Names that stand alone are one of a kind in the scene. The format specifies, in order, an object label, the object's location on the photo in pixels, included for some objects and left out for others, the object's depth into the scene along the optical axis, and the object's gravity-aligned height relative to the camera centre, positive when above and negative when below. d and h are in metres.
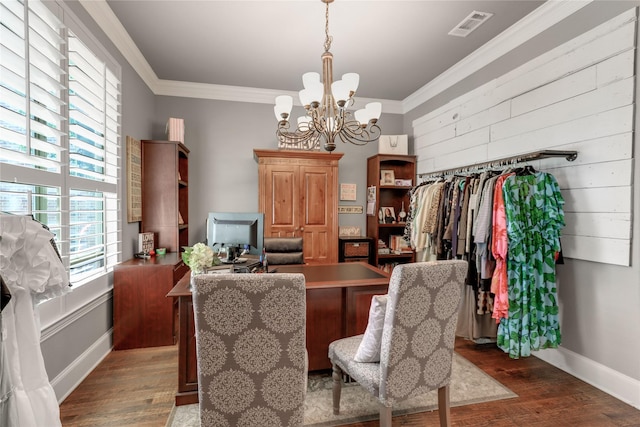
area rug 1.85 -1.24
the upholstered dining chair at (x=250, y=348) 1.19 -0.55
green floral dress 2.28 -0.42
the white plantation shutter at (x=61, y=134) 1.59 +0.51
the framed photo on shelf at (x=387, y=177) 4.34 +0.51
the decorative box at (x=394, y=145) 4.26 +0.95
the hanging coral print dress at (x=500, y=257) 2.32 -0.33
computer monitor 2.50 -0.14
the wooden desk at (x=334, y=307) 2.14 -0.67
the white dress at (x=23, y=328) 0.95 -0.37
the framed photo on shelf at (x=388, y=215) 4.37 -0.03
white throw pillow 1.56 -0.63
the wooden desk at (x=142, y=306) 2.71 -0.82
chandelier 2.05 +0.77
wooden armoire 3.81 +0.20
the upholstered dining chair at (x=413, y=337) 1.42 -0.61
